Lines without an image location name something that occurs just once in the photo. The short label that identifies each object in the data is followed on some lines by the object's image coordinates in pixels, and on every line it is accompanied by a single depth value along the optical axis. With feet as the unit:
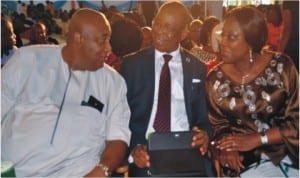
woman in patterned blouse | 8.81
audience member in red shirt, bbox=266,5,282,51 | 15.06
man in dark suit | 9.41
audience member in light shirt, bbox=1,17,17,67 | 13.87
